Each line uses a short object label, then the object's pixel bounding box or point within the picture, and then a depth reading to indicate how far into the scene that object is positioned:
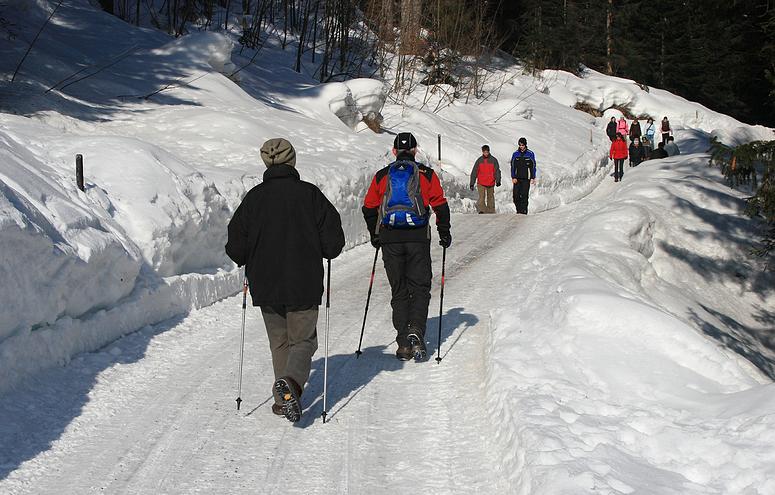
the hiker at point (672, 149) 34.66
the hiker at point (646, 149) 33.20
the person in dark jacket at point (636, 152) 31.84
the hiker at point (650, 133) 36.69
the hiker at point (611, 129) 36.50
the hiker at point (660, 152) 32.15
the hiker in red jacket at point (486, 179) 21.09
